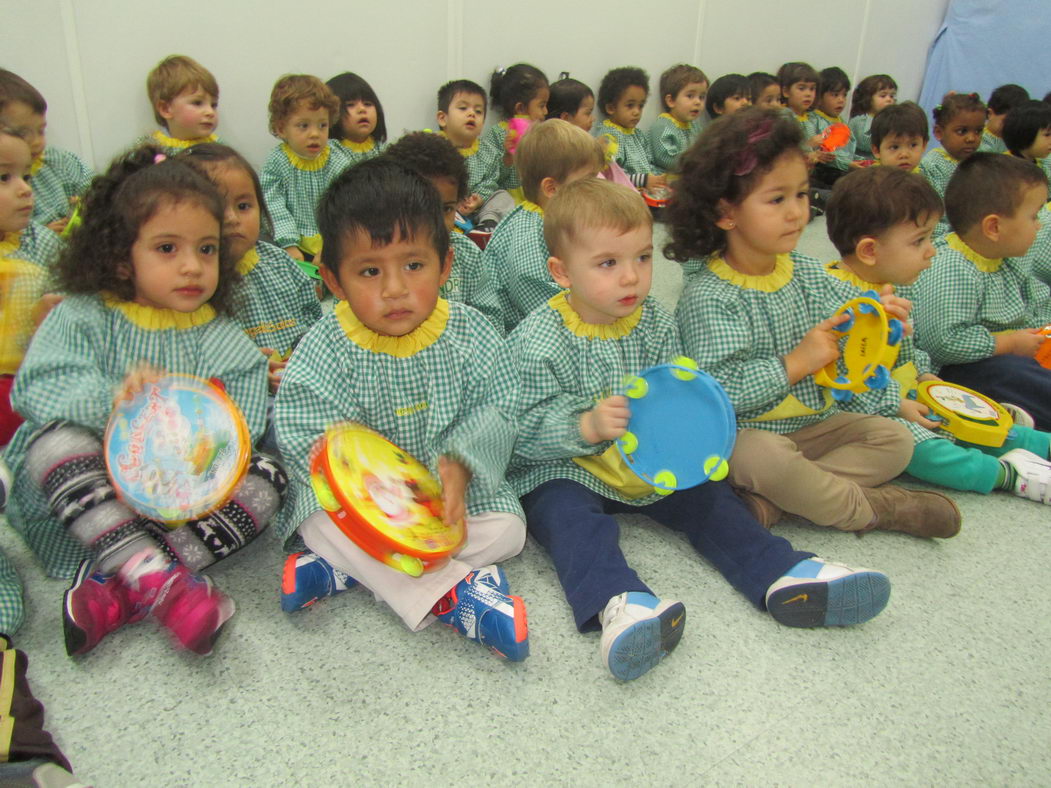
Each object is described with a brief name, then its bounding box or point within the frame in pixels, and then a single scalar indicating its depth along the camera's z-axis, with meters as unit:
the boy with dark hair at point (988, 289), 1.98
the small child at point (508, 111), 3.86
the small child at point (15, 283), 1.46
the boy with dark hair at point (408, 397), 1.22
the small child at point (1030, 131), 3.42
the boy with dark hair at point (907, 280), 1.70
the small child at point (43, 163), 2.25
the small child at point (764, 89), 4.80
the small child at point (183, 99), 2.88
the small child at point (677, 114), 4.58
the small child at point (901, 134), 3.43
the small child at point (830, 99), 5.31
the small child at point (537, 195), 2.08
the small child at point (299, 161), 2.94
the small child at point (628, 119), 4.36
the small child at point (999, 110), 4.13
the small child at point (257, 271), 1.65
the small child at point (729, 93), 4.76
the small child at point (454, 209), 1.90
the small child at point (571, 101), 4.00
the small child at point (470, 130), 3.54
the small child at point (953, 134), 3.68
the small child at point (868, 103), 5.35
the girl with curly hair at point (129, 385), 1.19
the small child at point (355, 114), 3.31
